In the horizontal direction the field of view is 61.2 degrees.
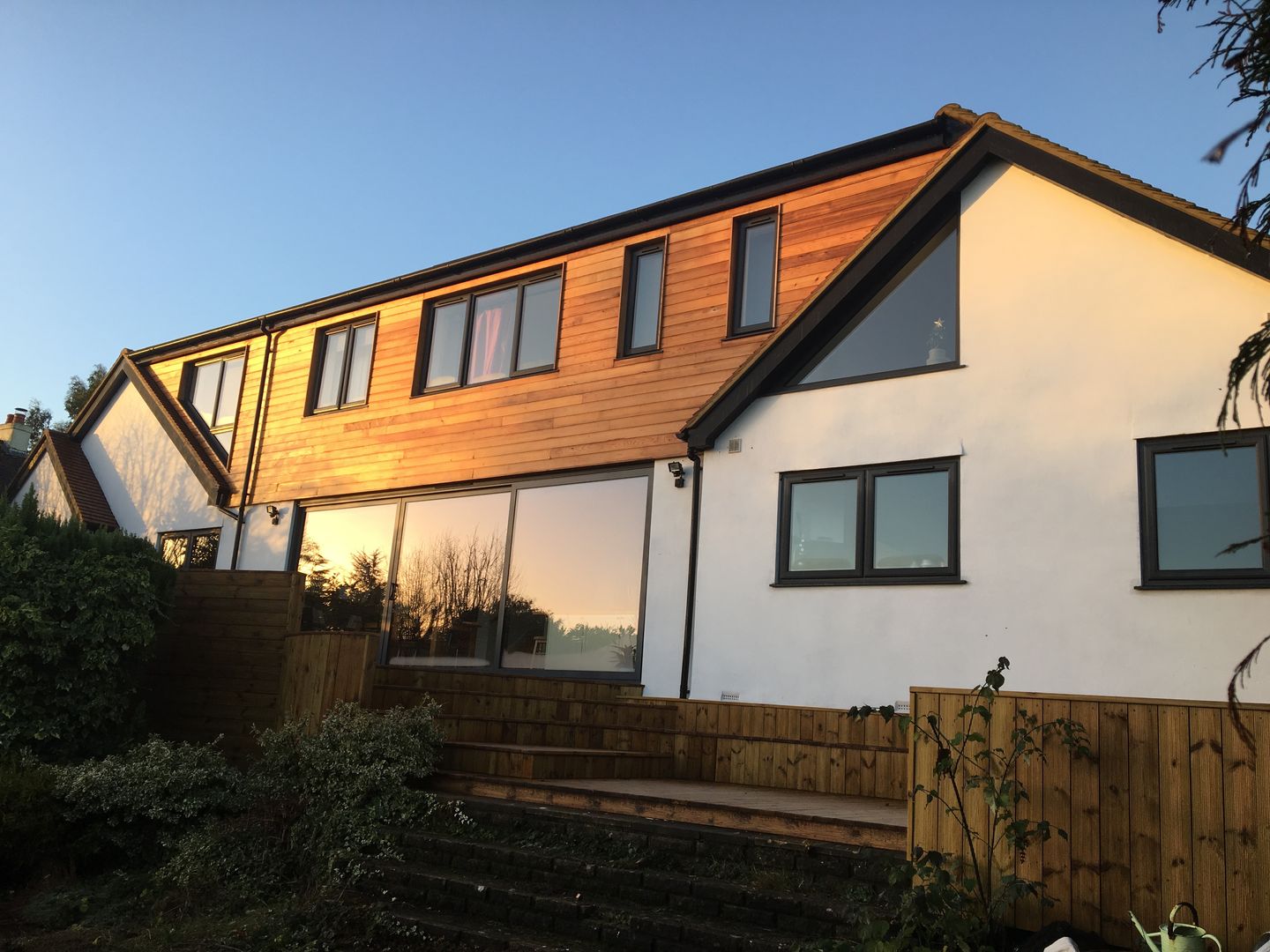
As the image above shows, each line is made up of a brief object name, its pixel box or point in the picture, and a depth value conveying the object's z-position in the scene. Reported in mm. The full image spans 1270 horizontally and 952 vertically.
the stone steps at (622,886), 5273
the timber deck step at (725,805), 6020
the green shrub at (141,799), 7465
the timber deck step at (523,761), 7879
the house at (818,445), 8078
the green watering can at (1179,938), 4156
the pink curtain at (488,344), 13547
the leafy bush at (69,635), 8273
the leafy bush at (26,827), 7230
